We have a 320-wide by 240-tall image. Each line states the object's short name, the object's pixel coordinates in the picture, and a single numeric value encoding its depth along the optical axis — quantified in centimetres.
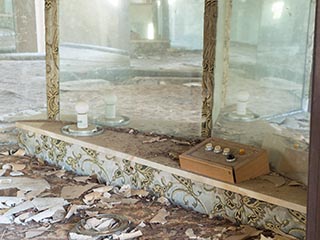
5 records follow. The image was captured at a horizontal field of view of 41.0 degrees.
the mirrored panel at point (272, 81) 156
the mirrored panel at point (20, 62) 287
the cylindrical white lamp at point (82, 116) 222
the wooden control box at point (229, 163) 158
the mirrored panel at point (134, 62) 200
